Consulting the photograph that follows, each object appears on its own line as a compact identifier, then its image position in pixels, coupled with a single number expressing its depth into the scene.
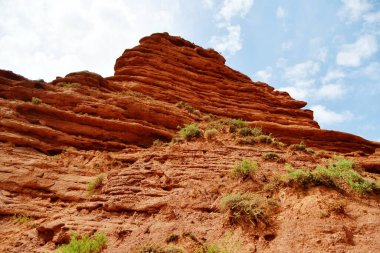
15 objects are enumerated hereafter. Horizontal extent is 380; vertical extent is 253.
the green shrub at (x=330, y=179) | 8.18
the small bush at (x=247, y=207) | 7.29
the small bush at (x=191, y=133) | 14.60
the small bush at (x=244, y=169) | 9.50
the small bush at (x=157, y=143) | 14.79
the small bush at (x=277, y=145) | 13.81
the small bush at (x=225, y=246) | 6.56
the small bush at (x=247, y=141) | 13.61
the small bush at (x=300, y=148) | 14.30
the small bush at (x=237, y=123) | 18.31
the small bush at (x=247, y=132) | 15.46
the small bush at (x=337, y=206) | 7.09
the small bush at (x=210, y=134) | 14.24
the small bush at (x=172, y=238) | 7.22
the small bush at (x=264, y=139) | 14.07
